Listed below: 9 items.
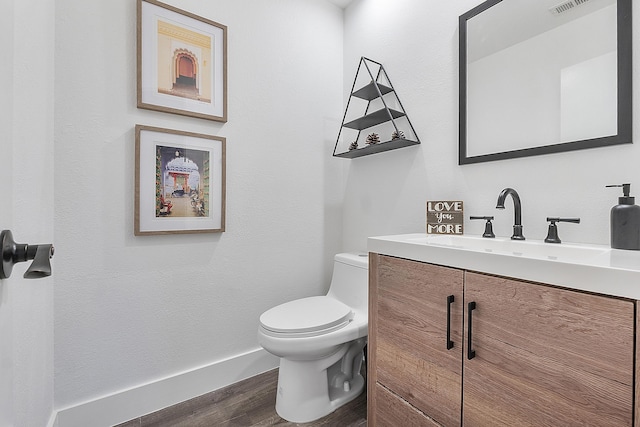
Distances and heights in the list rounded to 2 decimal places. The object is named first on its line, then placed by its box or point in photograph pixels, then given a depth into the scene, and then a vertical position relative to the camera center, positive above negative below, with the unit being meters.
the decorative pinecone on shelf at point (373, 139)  1.82 +0.45
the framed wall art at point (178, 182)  1.50 +0.16
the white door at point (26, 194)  0.68 +0.06
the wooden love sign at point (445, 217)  1.46 -0.02
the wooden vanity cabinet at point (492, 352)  0.65 -0.37
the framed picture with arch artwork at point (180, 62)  1.50 +0.80
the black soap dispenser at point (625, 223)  0.93 -0.03
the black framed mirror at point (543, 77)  1.05 +0.55
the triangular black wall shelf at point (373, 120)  1.74 +0.58
